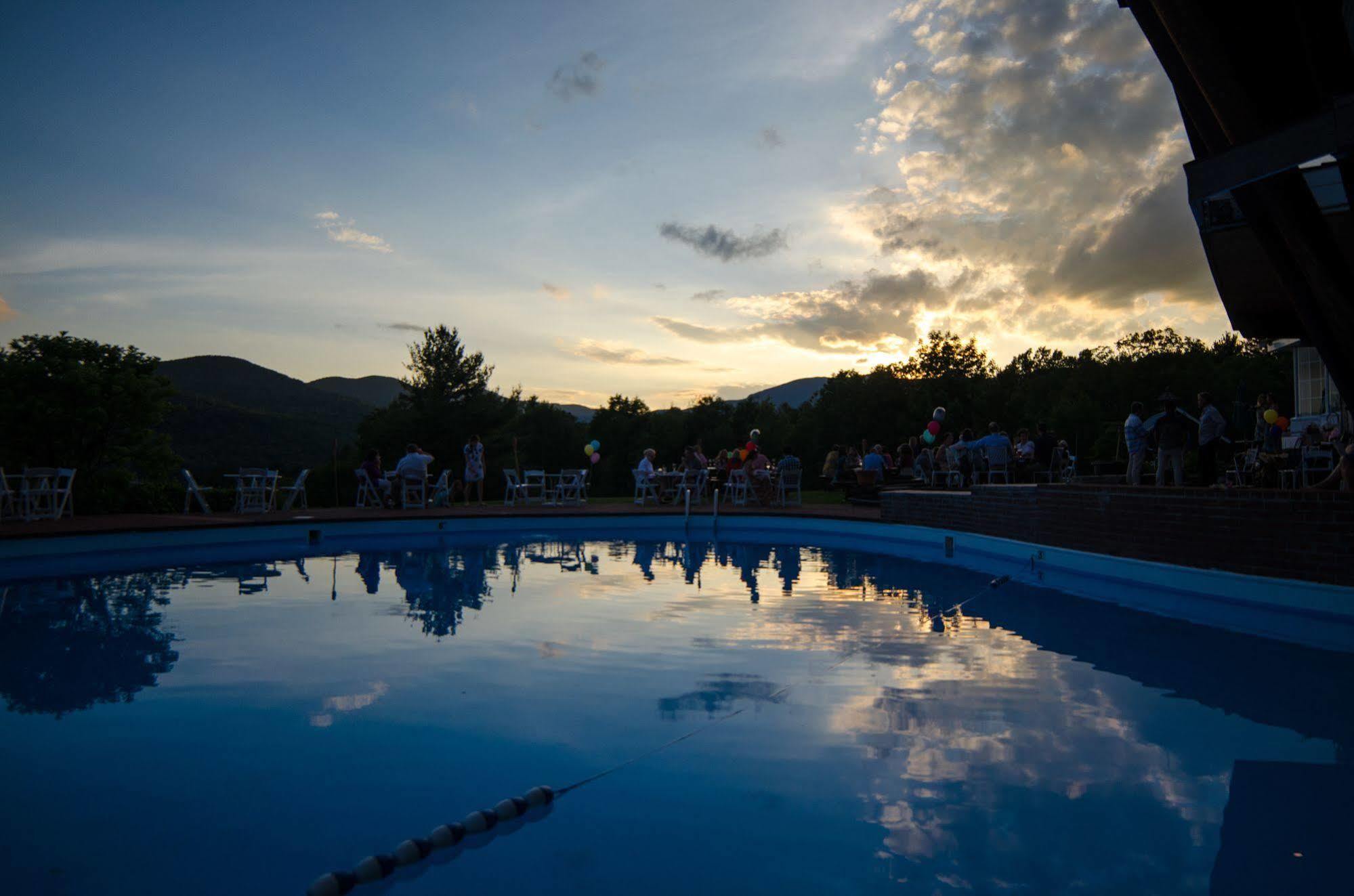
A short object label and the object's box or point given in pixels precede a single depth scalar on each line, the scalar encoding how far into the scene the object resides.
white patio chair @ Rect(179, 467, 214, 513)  12.89
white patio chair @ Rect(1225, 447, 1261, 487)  11.04
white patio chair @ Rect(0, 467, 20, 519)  10.84
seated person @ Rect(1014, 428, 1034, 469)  14.59
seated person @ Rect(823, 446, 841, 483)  18.50
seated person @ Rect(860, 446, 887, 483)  15.69
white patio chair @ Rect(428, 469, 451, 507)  15.88
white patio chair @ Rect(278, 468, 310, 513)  13.58
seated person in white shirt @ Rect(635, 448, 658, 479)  16.64
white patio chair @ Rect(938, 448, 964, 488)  14.34
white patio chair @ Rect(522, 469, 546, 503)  16.41
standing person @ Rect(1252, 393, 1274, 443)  10.96
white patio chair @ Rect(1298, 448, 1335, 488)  9.12
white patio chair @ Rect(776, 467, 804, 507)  16.27
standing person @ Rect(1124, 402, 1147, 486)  10.53
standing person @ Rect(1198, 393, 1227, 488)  9.72
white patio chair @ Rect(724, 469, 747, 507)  16.28
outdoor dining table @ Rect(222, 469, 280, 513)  13.55
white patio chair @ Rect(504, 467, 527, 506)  16.52
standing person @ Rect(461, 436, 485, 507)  15.80
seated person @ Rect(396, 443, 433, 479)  15.16
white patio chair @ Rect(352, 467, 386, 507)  15.66
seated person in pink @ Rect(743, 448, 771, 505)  15.93
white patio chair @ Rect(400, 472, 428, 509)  15.22
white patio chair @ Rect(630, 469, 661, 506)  16.73
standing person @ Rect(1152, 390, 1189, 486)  9.41
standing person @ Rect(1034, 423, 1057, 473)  13.58
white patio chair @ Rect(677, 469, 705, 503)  16.31
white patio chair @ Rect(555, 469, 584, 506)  16.68
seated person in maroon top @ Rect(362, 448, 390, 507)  15.55
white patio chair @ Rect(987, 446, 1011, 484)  12.99
